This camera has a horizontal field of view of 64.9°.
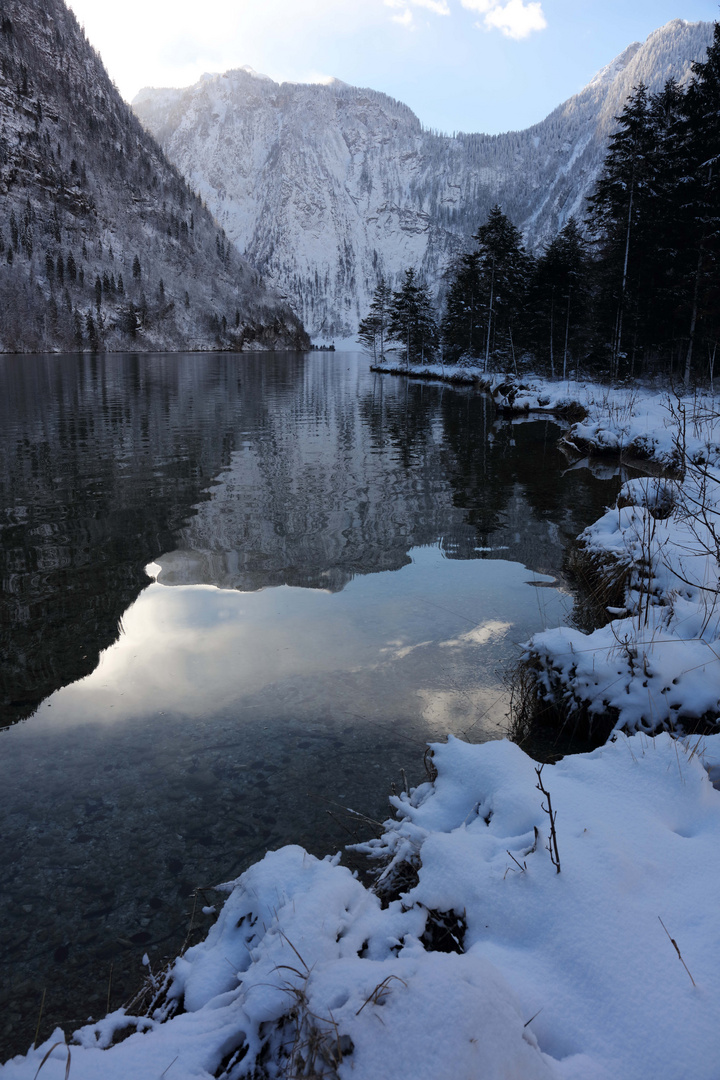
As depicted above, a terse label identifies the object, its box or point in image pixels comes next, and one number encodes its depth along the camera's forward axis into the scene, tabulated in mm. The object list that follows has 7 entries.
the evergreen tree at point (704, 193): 22594
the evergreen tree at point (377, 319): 65875
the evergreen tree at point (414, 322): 57094
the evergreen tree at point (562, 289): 36812
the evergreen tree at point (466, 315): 47281
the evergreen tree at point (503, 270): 42938
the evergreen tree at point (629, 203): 27969
